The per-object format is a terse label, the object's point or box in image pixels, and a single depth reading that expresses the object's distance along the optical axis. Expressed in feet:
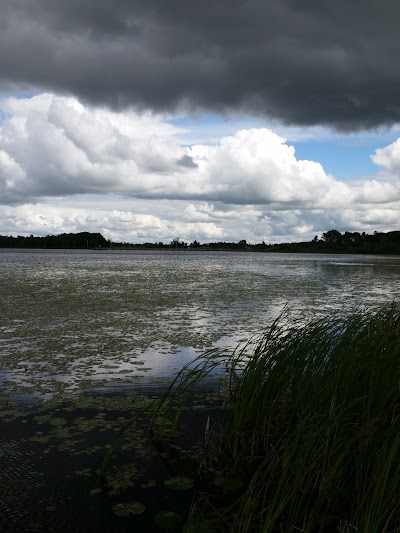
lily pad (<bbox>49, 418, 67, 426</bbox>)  20.50
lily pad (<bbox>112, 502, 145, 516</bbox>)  14.33
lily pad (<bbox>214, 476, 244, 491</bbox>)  15.71
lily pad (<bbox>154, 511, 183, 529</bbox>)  13.85
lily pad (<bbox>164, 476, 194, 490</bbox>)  15.80
